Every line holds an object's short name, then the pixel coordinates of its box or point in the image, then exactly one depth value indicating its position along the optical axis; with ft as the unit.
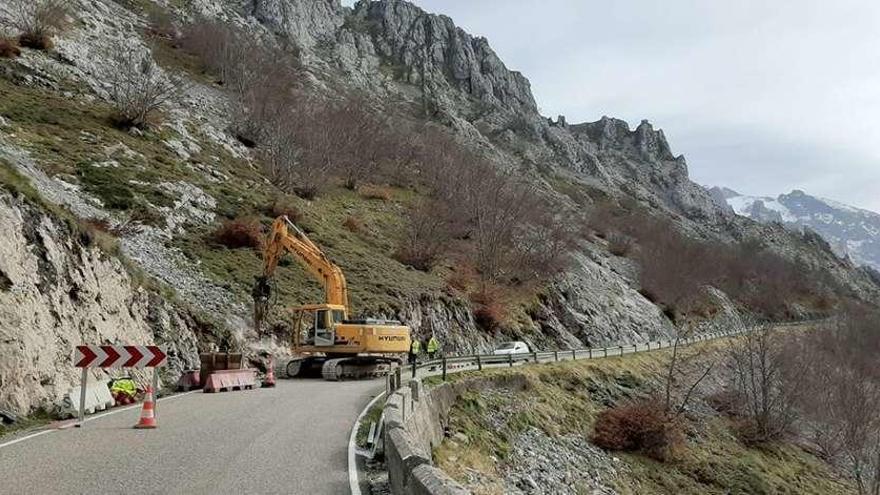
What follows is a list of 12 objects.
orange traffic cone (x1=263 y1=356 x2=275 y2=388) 69.21
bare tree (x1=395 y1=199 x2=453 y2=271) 148.25
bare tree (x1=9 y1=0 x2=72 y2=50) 142.00
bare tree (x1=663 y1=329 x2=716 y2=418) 108.17
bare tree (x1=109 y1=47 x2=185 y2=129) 132.16
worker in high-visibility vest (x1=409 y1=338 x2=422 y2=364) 84.71
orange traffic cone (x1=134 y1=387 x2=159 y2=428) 39.34
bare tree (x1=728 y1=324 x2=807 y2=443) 118.42
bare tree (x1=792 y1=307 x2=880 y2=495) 122.21
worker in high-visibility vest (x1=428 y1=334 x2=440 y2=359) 99.35
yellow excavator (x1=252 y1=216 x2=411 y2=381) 82.12
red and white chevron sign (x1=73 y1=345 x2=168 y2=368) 39.91
